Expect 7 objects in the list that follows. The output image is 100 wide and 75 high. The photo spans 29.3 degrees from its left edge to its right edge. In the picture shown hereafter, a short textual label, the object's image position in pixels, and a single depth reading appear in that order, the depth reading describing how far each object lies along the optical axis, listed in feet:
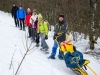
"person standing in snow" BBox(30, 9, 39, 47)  30.60
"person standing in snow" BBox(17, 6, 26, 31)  41.01
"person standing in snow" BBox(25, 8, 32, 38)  35.68
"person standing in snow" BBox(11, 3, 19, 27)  46.83
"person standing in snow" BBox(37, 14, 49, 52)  27.58
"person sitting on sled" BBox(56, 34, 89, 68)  20.25
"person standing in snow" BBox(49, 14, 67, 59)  24.75
